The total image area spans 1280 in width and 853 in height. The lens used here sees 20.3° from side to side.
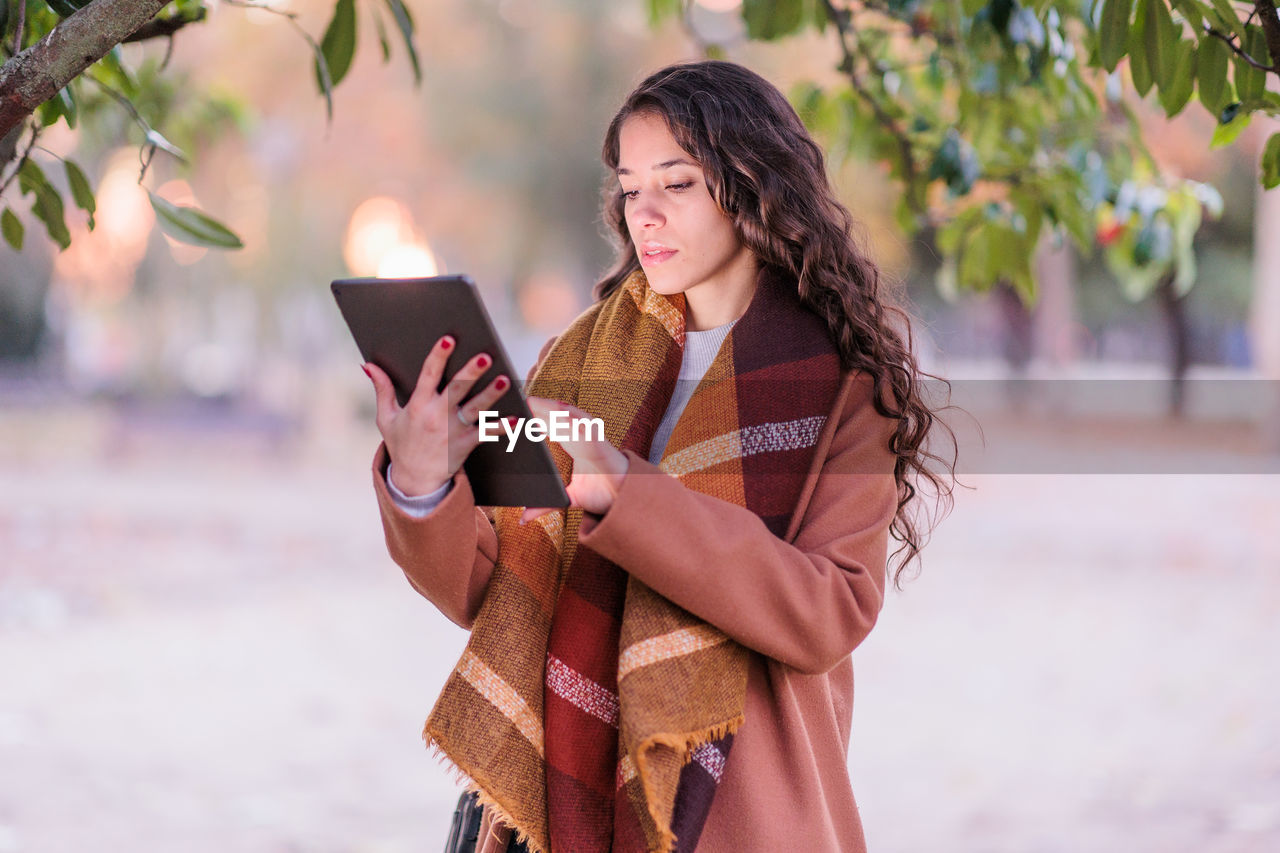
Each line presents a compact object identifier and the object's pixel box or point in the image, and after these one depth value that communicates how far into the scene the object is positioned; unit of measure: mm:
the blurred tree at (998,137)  3727
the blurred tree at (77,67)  2941
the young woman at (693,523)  3048
